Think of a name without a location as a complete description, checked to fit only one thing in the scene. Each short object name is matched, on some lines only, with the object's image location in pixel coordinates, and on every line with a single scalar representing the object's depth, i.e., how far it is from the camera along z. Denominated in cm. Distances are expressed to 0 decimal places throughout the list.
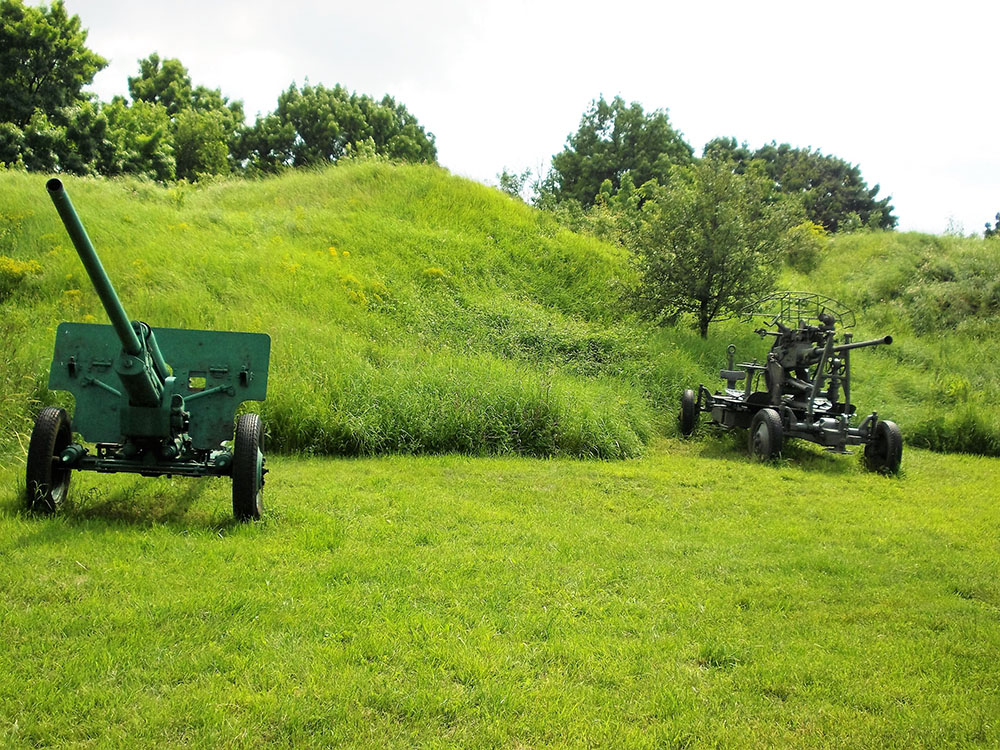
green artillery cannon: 513
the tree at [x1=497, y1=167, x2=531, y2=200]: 3403
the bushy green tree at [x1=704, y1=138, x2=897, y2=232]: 4606
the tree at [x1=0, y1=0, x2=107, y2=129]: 2236
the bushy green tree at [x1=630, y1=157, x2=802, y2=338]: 1527
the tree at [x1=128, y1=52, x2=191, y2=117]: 3850
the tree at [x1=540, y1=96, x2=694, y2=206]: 4328
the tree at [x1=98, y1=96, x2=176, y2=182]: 2362
